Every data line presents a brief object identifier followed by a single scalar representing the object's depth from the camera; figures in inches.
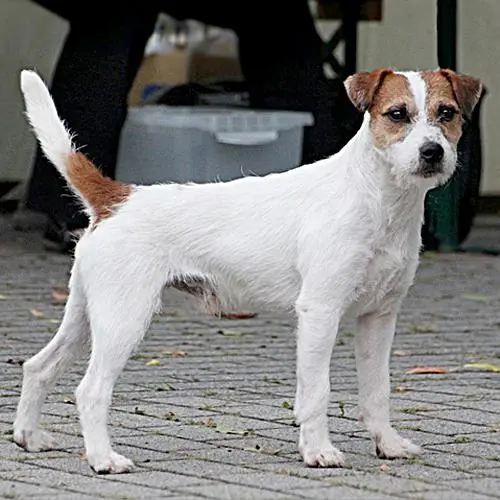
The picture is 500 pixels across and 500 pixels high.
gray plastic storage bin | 838.5
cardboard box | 995.3
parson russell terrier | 393.1
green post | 849.5
